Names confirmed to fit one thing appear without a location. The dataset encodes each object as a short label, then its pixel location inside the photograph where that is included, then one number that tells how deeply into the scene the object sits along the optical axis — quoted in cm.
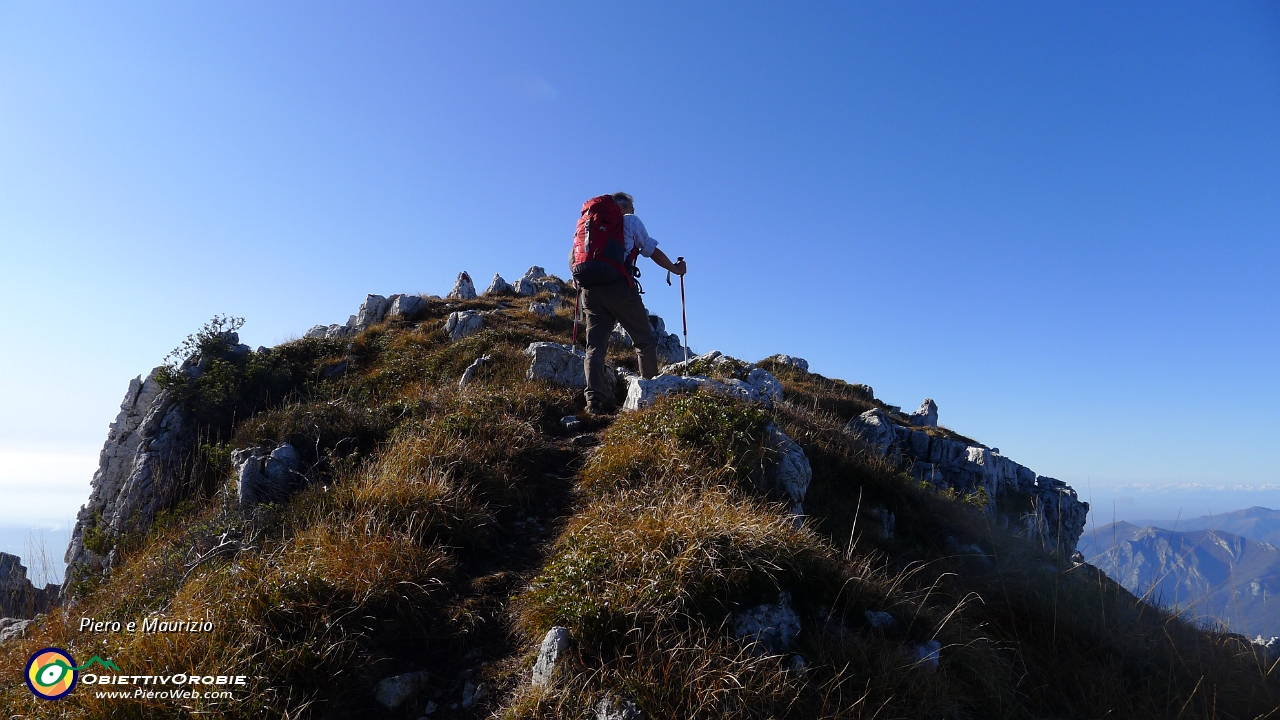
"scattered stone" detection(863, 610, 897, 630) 494
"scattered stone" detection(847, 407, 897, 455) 1434
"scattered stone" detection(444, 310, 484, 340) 1683
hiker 1001
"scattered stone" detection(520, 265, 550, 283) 2998
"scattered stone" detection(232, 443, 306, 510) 769
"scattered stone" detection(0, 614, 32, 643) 650
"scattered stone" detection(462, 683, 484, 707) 440
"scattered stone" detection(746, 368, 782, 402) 1183
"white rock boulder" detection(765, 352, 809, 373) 2172
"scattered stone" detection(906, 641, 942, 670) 461
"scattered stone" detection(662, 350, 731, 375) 1315
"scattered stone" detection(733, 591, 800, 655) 453
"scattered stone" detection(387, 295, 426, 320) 2001
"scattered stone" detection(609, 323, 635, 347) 1732
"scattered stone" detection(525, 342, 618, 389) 1252
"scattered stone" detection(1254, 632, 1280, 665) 694
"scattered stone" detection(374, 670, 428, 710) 436
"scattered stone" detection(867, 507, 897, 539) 806
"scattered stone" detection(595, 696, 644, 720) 384
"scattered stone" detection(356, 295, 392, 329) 2028
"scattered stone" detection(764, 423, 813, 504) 764
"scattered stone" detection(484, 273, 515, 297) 2620
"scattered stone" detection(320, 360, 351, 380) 1470
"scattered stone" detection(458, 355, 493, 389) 1231
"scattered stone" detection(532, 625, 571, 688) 422
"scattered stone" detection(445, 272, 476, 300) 2564
